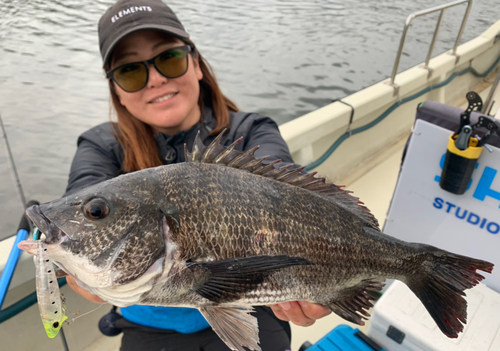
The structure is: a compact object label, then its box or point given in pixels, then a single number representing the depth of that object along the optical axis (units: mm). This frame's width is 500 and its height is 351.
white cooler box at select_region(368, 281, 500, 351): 514
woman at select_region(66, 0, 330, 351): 509
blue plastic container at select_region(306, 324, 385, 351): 568
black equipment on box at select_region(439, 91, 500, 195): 566
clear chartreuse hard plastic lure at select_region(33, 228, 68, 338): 283
